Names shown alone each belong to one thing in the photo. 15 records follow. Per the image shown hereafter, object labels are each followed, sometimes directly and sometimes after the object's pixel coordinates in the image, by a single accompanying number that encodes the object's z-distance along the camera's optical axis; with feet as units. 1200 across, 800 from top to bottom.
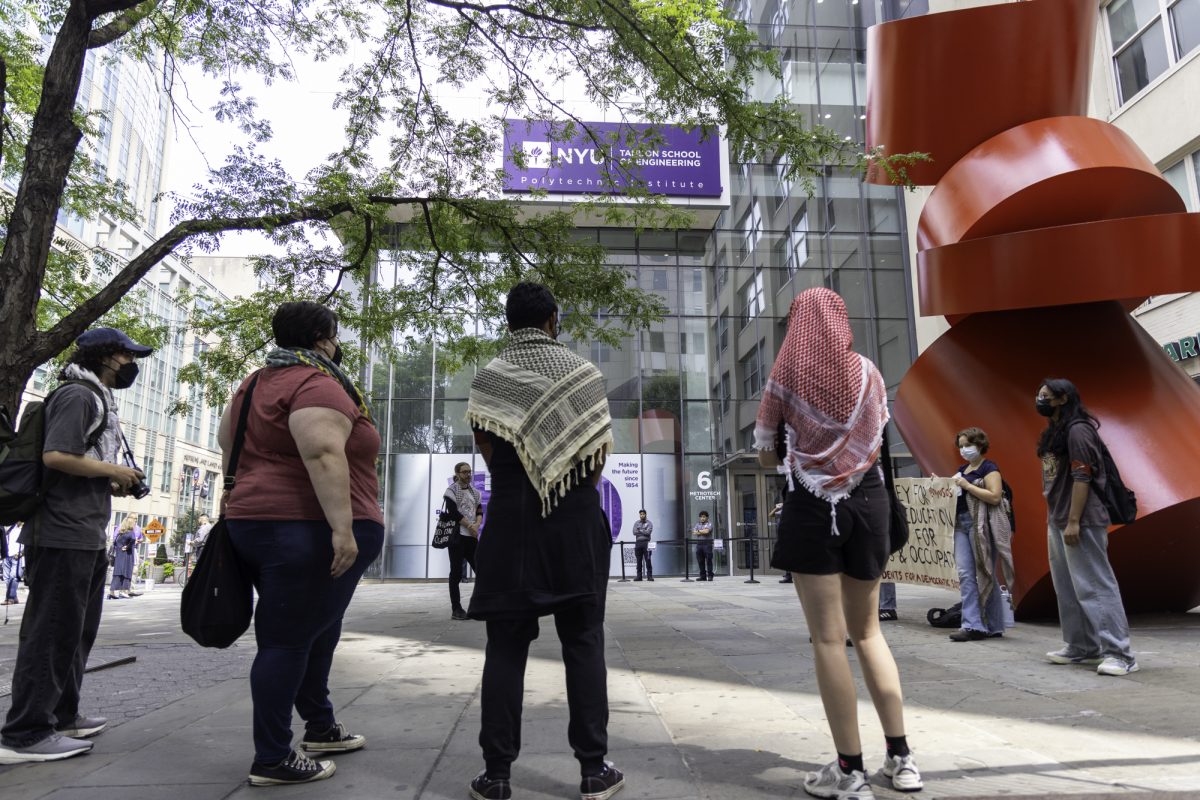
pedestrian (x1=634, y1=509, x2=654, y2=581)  63.41
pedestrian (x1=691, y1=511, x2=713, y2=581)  62.64
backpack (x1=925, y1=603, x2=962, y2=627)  23.50
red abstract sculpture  22.03
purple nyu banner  66.64
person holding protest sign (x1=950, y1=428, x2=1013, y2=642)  20.92
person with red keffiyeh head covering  8.75
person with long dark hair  16.03
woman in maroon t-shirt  9.25
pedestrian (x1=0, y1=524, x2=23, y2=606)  44.08
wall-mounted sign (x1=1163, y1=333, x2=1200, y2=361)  38.76
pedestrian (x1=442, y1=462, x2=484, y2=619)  29.48
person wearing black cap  10.80
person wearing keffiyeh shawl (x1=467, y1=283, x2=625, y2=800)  8.72
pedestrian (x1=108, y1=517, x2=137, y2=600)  53.93
